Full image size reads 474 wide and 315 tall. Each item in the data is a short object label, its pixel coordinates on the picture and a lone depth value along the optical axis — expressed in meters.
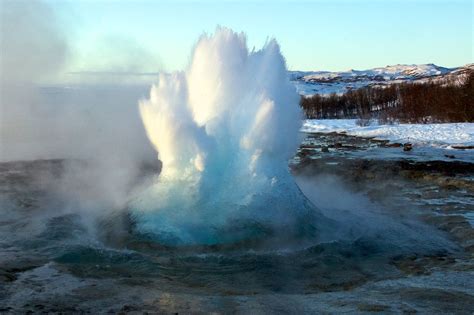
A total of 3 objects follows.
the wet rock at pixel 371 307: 3.83
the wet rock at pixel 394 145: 18.33
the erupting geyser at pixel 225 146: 5.94
